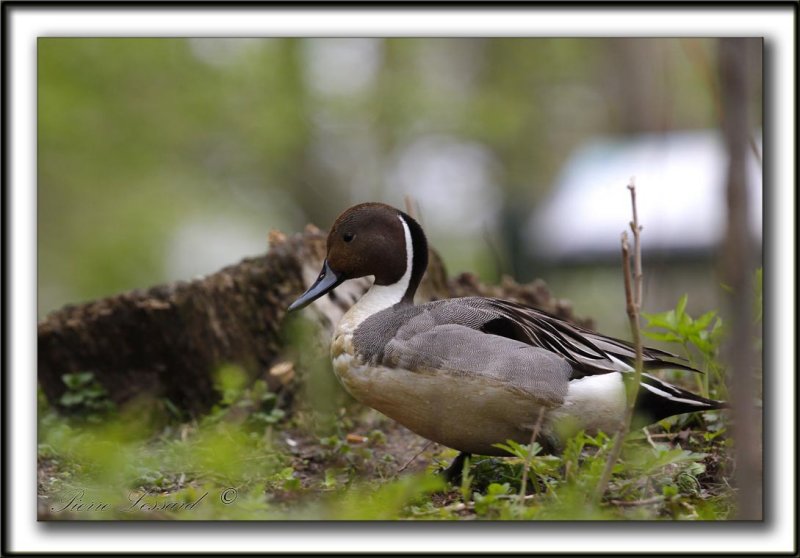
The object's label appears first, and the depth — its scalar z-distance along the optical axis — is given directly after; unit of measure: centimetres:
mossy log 976
